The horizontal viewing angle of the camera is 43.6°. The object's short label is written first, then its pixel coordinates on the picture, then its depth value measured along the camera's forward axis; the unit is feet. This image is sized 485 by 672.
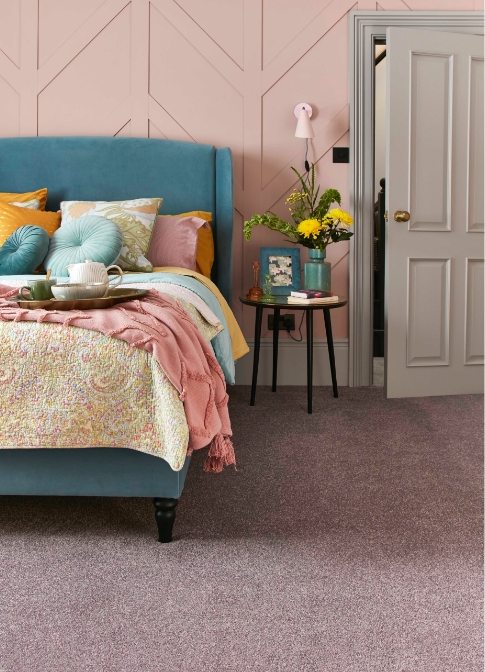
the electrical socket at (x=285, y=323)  11.76
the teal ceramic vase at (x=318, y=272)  10.62
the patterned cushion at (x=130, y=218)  9.28
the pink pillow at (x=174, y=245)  10.07
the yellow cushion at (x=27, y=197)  10.46
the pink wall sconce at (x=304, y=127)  11.01
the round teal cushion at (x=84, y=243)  8.64
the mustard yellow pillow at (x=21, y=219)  9.51
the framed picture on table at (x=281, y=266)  11.35
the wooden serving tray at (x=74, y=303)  5.42
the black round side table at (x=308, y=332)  9.78
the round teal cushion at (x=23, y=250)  8.75
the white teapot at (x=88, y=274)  5.89
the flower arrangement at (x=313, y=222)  10.32
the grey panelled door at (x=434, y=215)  10.72
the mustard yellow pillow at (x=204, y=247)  10.61
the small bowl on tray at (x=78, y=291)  5.58
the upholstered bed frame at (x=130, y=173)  11.05
